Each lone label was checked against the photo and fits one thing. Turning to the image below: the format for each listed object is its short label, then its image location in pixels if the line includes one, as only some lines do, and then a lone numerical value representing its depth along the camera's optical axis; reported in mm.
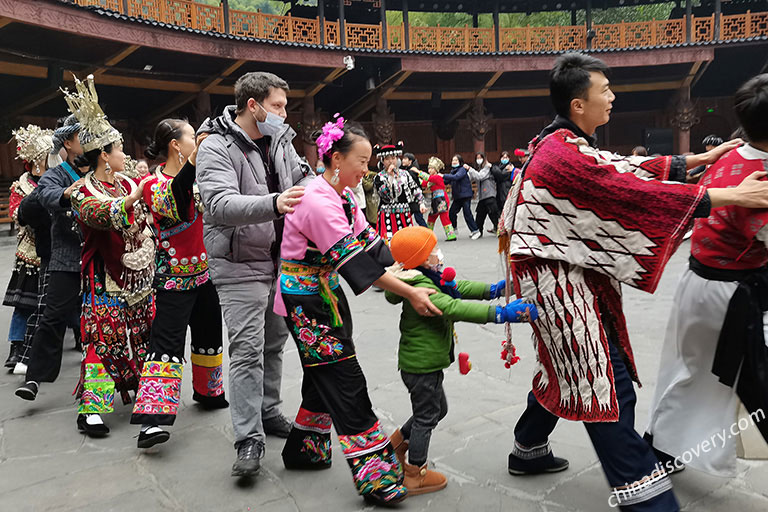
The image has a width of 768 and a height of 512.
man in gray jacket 2619
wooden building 11898
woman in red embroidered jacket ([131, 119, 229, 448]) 2994
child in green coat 2406
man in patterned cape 1961
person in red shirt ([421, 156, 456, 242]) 10594
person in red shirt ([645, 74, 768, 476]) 2107
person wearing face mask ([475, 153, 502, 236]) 11438
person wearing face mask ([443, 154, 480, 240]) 11781
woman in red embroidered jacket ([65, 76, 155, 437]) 3279
